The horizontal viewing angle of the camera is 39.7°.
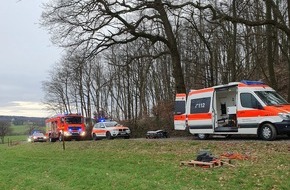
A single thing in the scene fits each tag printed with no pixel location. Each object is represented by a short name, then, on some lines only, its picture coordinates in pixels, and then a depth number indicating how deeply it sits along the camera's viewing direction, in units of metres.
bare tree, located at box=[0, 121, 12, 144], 109.14
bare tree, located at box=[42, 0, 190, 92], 28.05
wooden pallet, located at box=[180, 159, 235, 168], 13.04
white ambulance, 19.29
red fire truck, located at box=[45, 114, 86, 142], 39.12
